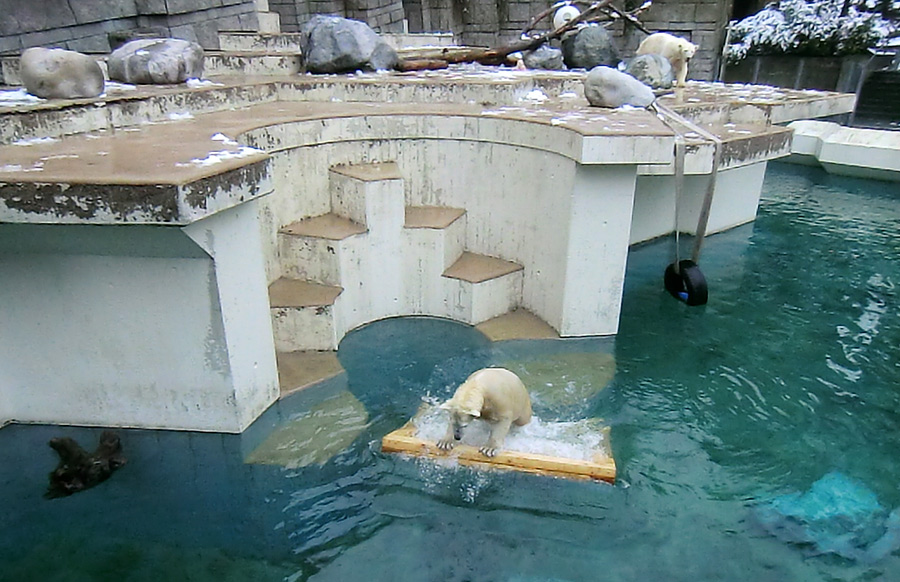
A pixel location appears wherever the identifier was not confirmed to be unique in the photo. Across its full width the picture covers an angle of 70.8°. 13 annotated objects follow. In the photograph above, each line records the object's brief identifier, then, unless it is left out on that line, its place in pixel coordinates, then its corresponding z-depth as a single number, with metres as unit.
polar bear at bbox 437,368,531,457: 3.64
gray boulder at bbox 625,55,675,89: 8.46
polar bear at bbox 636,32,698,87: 8.77
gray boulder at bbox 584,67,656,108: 6.20
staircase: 5.19
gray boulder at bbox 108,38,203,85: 6.28
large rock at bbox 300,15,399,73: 7.69
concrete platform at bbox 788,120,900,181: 10.73
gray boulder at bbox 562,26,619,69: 9.87
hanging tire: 6.14
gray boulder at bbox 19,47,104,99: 5.01
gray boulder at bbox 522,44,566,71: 9.66
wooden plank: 3.83
